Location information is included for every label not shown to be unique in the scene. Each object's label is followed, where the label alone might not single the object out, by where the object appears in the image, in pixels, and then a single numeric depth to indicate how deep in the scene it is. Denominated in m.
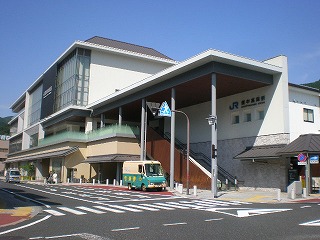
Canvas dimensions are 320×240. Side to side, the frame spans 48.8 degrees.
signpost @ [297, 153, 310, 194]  23.39
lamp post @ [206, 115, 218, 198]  25.36
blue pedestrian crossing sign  30.36
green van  29.66
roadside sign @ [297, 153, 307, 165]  23.37
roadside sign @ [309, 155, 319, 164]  24.72
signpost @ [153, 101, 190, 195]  30.36
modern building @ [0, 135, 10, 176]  126.19
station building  30.22
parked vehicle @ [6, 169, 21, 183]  50.75
